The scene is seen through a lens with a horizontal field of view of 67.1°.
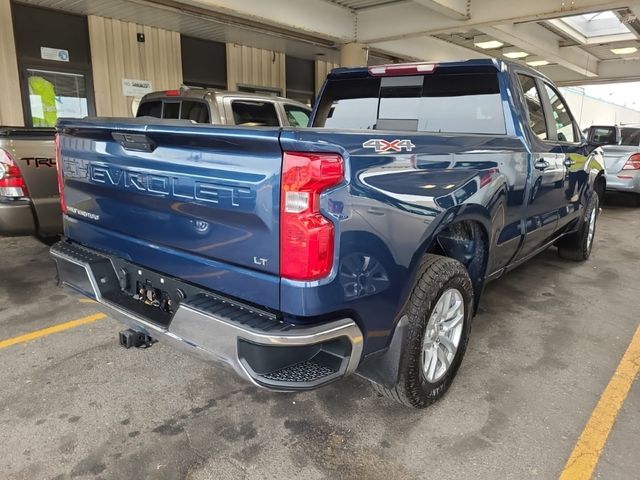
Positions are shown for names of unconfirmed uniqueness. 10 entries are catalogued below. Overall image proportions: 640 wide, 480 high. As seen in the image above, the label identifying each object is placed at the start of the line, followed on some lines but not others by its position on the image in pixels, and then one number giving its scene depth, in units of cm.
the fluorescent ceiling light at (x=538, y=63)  1690
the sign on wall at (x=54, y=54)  888
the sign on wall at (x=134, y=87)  982
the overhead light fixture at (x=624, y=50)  1517
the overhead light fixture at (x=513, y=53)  1518
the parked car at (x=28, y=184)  419
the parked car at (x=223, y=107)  544
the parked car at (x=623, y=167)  933
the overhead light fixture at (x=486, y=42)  1362
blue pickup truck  184
